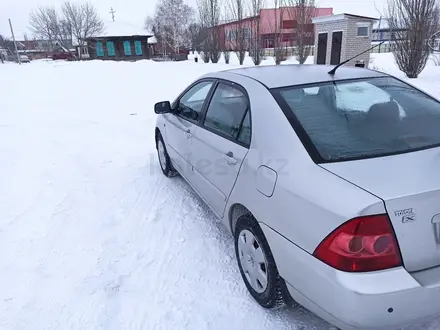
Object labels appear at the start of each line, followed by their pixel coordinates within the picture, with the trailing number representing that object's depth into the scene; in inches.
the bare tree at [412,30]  474.9
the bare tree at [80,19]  1978.3
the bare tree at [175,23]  1437.0
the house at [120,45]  1664.6
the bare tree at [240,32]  925.8
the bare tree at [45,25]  2130.9
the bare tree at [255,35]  896.9
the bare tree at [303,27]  795.4
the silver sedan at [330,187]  61.0
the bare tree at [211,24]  1040.2
